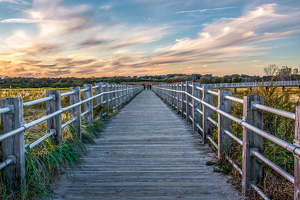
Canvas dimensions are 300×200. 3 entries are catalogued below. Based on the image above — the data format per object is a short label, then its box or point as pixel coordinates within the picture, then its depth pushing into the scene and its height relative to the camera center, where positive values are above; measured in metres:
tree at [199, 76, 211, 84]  91.79 +2.50
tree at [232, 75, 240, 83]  90.81 +2.67
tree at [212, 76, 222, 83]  100.12 +2.70
